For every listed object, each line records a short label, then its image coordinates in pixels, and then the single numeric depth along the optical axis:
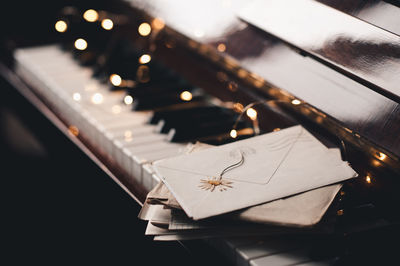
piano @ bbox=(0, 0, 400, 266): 0.81
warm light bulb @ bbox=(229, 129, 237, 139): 0.97
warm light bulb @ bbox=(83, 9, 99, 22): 1.49
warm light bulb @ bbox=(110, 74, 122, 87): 1.21
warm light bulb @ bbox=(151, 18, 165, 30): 1.19
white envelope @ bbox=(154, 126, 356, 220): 0.79
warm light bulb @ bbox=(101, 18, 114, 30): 1.36
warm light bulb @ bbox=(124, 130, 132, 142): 1.03
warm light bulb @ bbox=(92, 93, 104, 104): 1.16
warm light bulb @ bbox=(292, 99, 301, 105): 0.94
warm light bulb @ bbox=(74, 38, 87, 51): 1.41
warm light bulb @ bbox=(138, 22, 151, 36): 1.24
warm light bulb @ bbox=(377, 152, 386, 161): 0.83
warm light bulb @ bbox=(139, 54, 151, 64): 1.25
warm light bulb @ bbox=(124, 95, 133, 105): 1.15
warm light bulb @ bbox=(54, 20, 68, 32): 1.52
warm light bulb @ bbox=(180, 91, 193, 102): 1.15
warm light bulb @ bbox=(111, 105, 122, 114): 1.12
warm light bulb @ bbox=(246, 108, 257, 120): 1.00
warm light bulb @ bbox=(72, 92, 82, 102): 1.16
